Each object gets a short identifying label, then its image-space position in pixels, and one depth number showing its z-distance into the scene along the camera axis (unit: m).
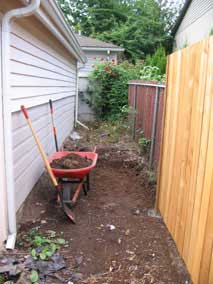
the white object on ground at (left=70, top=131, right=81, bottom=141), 8.40
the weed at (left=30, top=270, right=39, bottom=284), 2.27
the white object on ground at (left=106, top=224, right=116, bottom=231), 3.39
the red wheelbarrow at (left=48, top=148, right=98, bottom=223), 3.53
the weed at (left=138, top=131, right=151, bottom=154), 5.81
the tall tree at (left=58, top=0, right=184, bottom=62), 20.20
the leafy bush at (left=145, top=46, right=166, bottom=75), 12.95
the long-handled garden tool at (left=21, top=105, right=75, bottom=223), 3.45
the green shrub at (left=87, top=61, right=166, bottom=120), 10.51
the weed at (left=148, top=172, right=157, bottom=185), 4.58
